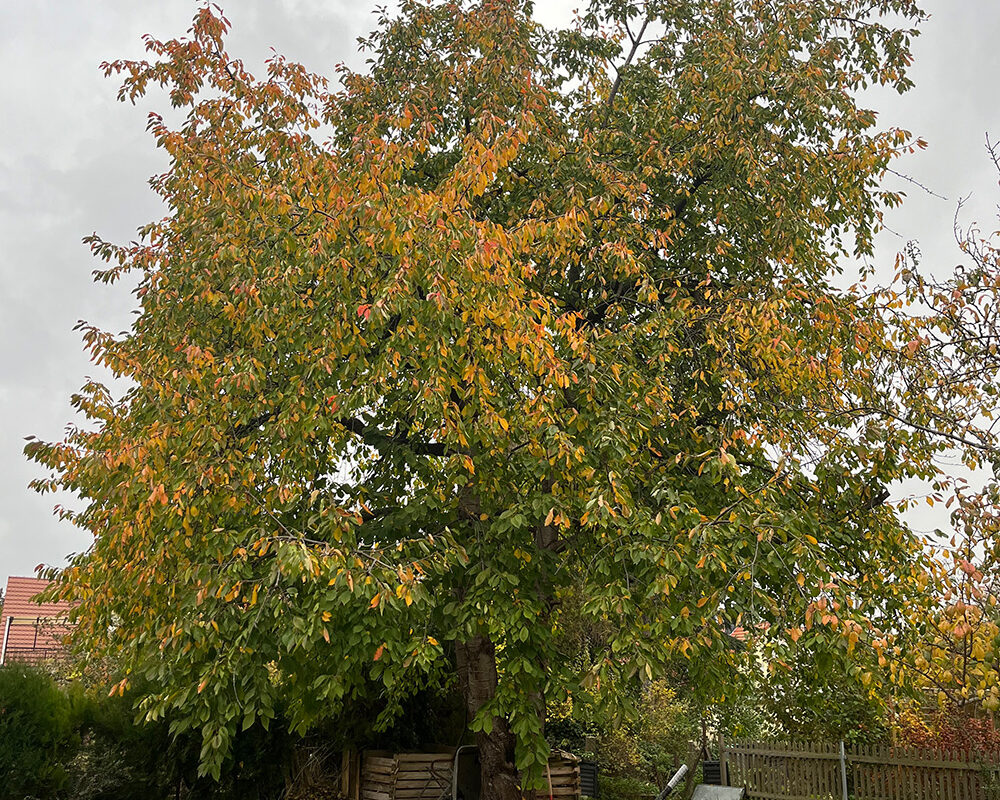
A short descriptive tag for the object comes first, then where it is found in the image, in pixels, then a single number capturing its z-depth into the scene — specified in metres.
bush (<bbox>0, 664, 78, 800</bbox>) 9.24
